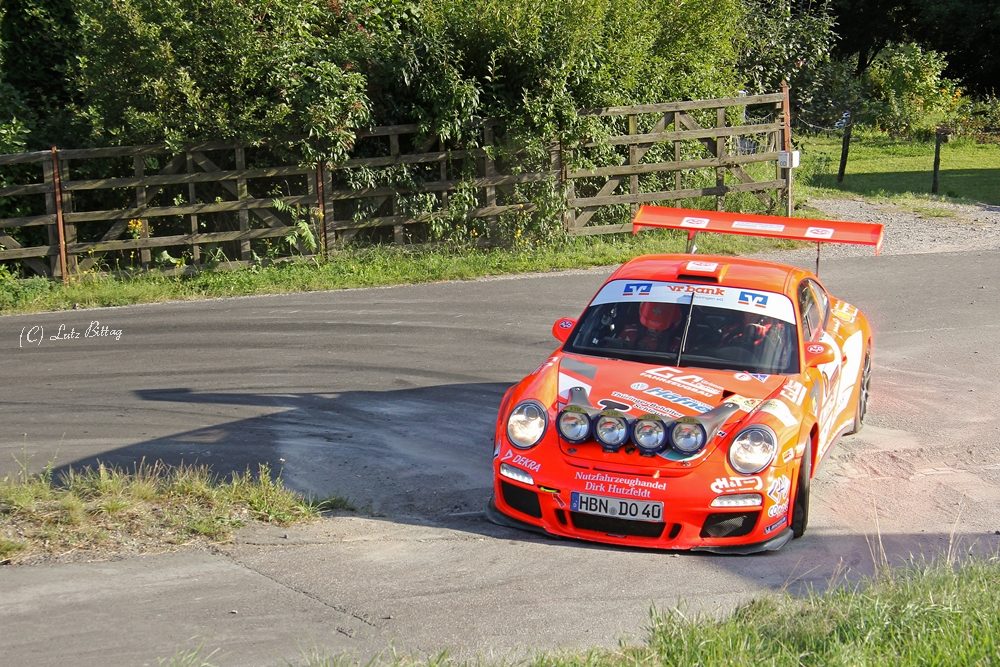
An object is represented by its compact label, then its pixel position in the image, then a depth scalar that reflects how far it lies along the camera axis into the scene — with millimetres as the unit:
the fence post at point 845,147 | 24766
